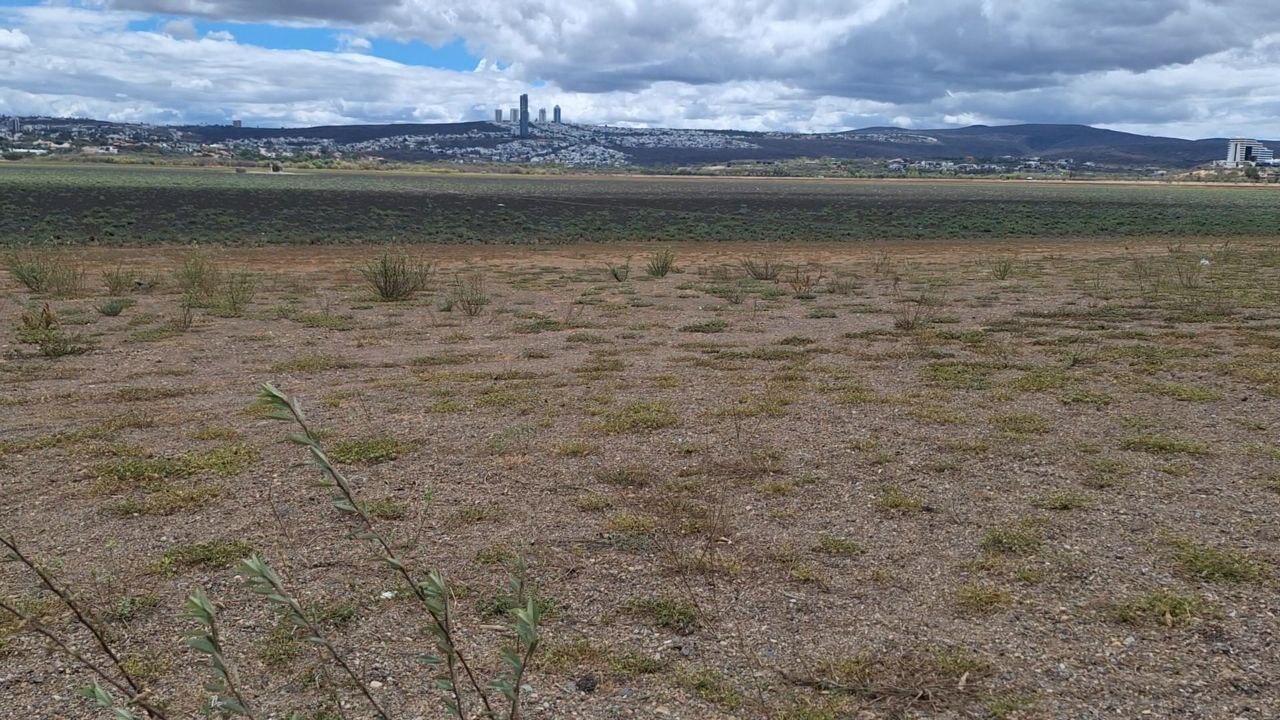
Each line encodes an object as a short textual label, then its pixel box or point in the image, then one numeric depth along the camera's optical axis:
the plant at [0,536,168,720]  1.54
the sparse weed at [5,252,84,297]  15.65
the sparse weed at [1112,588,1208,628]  4.23
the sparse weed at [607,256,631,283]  18.89
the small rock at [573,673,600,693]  3.74
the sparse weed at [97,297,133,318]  13.33
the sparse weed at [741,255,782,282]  19.14
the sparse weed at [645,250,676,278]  20.12
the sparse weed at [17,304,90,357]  10.52
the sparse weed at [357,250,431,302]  15.50
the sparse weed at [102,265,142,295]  15.75
